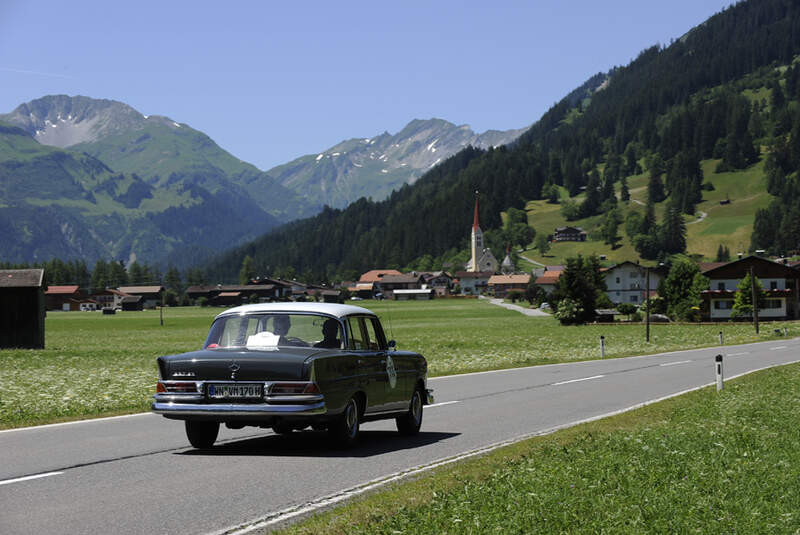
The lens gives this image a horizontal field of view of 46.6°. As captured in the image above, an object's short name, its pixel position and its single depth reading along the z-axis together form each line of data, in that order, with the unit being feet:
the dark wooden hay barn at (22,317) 192.44
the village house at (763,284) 393.09
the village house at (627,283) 544.21
